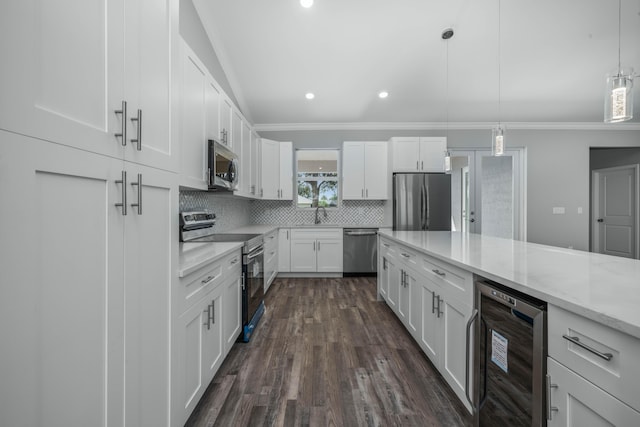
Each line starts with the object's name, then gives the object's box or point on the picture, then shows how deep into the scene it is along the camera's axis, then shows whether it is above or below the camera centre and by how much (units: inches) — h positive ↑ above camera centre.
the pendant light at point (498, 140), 92.3 +24.9
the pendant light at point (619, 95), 66.4 +29.3
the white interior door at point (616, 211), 211.6 +0.8
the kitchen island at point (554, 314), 28.4 -15.3
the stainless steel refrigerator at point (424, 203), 175.6 +6.2
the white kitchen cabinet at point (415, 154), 181.9 +39.7
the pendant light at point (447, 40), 114.2 +83.0
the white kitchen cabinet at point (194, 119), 72.0 +28.2
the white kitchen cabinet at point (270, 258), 144.5 -26.5
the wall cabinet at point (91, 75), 22.0 +14.6
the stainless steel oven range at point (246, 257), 84.7 -15.8
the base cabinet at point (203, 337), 50.3 -28.8
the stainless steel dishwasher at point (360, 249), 182.9 -24.8
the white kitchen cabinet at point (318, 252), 181.6 -26.7
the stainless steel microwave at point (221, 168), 87.7 +16.0
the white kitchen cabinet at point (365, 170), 190.4 +30.3
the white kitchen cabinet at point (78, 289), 22.0 -7.9
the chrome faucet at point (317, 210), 203.2 +0.1
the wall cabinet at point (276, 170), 181.5 +29.9
